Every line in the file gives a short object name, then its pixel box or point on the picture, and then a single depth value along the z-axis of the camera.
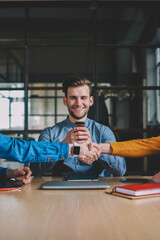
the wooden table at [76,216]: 0.76
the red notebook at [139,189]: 1.17
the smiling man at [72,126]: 2.01
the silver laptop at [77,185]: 1.38
